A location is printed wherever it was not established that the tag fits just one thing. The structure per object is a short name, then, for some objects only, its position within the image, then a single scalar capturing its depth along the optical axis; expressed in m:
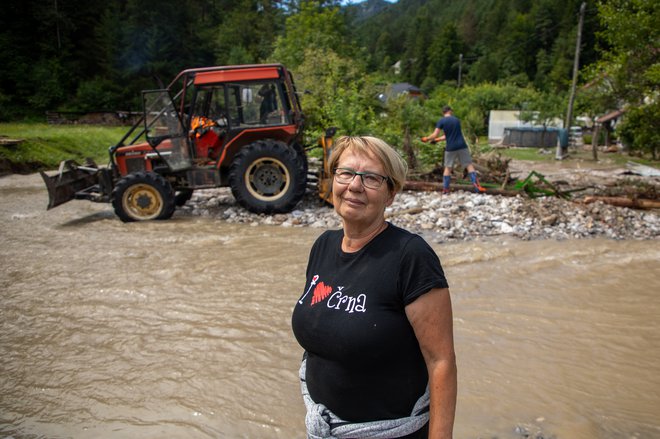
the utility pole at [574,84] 21.28
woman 1.47
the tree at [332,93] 11.78
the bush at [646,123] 9.09
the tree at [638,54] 8.76
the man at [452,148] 8.90
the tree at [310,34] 30.58
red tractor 7.96
